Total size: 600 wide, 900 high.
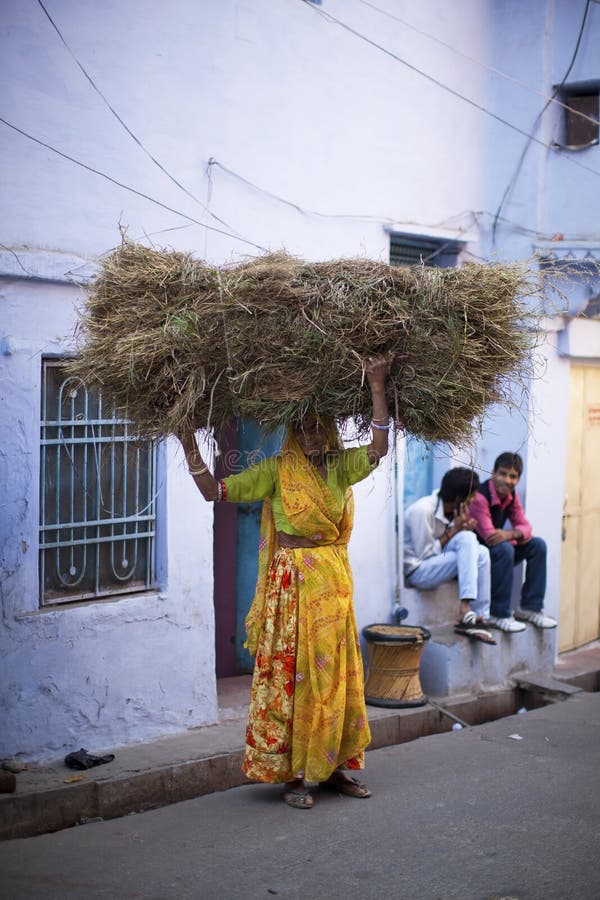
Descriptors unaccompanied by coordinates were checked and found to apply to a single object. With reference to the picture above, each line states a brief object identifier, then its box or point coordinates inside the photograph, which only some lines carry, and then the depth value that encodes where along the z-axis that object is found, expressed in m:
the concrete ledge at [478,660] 7.90
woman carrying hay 5.06
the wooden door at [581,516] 9.88
